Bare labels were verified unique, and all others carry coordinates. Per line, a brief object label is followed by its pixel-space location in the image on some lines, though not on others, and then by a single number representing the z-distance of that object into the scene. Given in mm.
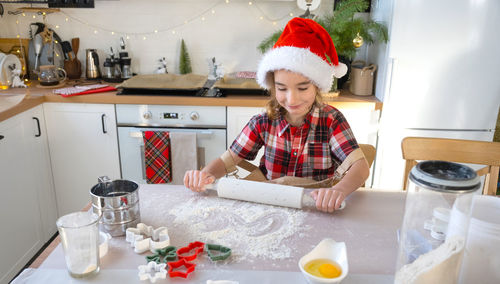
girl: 1270
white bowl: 794
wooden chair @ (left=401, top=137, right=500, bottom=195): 1401
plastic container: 733
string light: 2609
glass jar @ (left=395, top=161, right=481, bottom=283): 657
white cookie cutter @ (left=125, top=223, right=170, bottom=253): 894
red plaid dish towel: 2205
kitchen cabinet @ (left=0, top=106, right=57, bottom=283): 1908
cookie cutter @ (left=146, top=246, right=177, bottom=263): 857
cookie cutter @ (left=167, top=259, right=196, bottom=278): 809
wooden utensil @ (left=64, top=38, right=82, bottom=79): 2637
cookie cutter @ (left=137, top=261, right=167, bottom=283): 794
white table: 811
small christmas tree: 2648
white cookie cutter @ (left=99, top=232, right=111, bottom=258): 867
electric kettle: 2590
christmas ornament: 2167
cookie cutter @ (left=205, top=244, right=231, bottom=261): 860
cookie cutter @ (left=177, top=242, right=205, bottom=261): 860
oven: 2230
